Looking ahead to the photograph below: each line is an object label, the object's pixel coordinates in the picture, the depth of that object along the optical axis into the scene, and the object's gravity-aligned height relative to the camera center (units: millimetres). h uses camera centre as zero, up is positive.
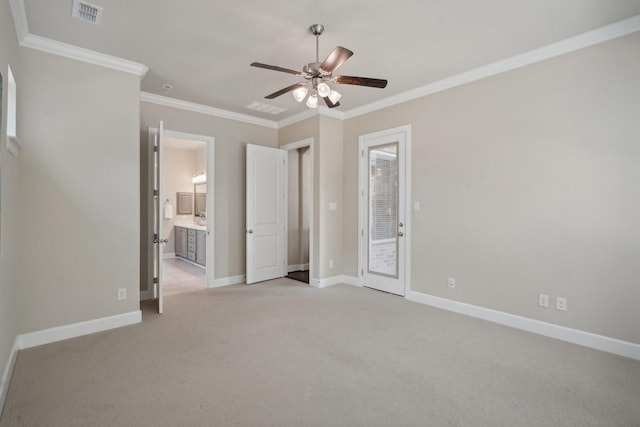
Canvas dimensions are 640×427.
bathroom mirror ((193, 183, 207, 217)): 8250 +243
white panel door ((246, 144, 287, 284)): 5211 -87
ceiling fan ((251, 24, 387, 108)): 2434 +1075
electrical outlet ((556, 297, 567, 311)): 3062 -928
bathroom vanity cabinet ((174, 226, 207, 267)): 6818 -843
